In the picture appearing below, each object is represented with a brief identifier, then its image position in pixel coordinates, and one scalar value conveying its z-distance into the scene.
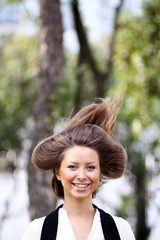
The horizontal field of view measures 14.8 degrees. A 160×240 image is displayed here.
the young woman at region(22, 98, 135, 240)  3.70
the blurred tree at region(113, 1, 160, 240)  8.48
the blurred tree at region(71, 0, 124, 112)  10.54
